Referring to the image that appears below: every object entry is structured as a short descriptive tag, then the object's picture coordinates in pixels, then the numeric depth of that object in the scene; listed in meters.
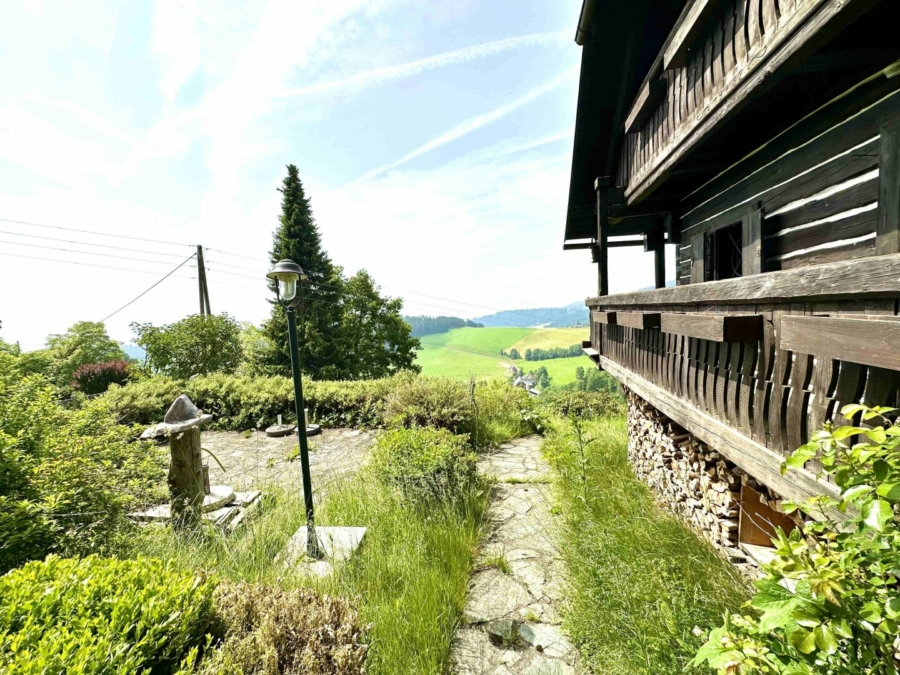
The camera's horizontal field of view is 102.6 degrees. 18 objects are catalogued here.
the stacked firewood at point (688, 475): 3.09
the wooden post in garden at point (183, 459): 3.83
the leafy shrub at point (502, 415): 7.61
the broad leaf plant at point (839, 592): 0.86
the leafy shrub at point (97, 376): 13.12
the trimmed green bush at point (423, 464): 4.07
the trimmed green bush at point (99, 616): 1.31
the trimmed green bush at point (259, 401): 8.89
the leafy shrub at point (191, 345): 13.56
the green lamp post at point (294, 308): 3.31
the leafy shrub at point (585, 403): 9.60
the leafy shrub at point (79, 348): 16.48
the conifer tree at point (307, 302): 19.14
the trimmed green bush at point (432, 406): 7.18
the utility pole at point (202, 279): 15.23
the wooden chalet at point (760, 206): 1.55
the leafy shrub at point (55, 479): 2.27
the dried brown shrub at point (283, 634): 1.59
